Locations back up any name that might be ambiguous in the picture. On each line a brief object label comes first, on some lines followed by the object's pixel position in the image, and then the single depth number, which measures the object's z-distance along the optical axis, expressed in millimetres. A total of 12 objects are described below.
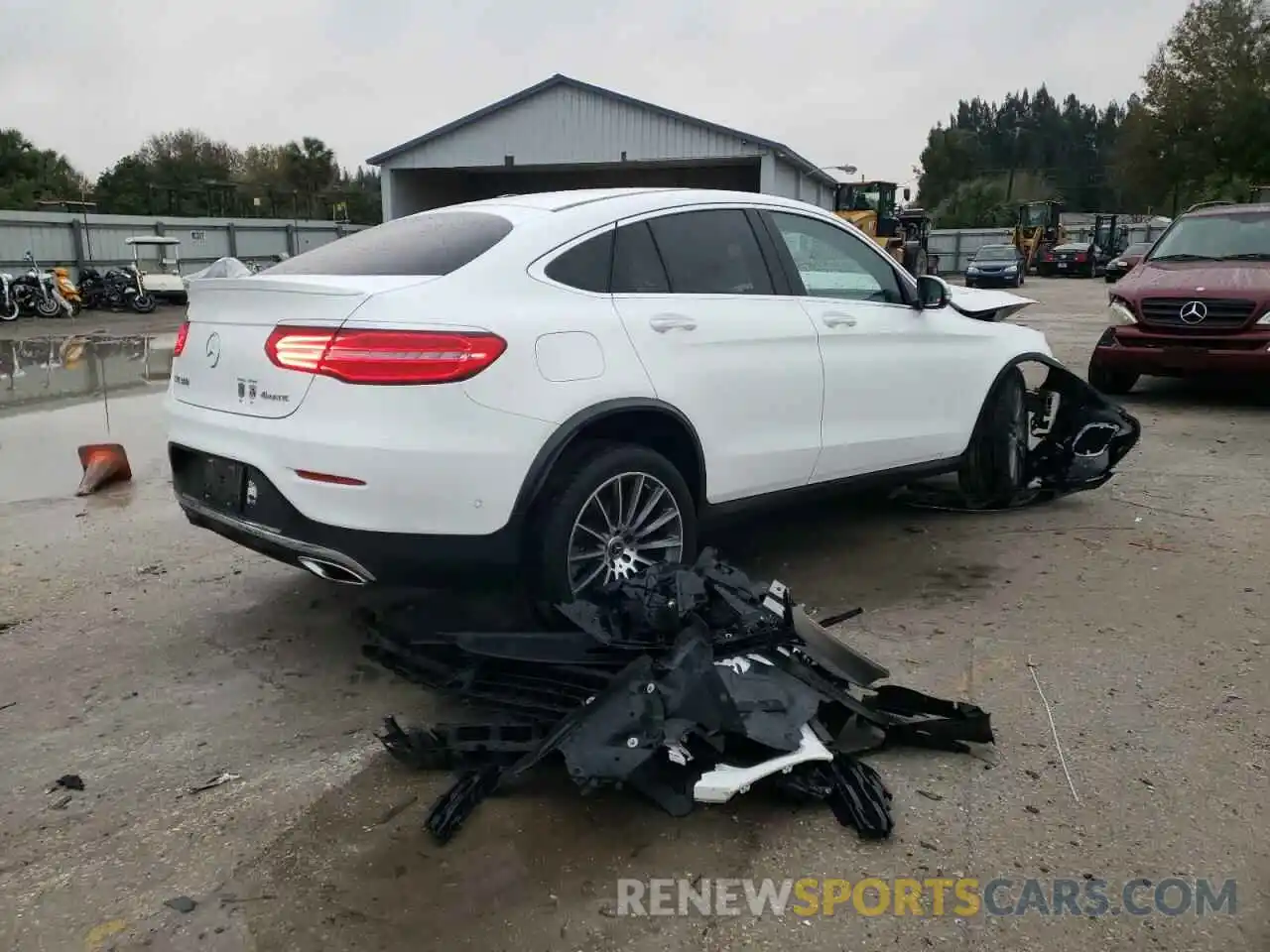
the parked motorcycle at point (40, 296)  22281
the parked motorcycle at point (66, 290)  23172
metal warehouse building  26719
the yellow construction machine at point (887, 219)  28109
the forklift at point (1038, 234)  41844
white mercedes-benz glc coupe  3242
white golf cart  26016
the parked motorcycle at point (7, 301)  21297
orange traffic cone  6539
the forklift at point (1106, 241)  39594
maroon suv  8727
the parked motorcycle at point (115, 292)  24719
